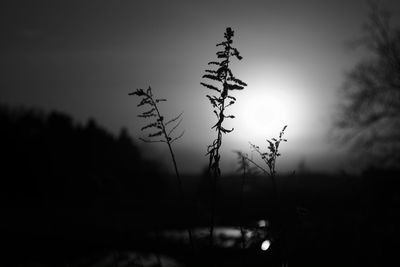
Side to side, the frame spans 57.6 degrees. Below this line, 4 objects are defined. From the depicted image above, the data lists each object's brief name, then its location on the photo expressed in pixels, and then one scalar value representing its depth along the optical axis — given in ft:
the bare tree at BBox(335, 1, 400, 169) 61.72
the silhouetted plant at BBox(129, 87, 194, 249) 15.67
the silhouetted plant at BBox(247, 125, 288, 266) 15.40
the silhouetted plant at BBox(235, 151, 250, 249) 16.26
